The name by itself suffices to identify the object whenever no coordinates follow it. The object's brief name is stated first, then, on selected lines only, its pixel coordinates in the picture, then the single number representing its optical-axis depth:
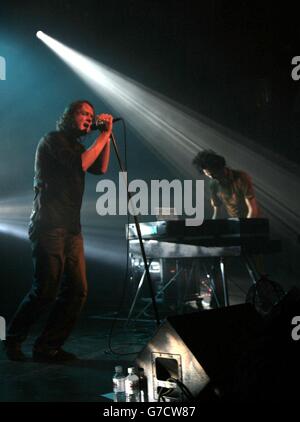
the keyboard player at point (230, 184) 3.65
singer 2.60
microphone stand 2.24
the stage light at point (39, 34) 5.07
